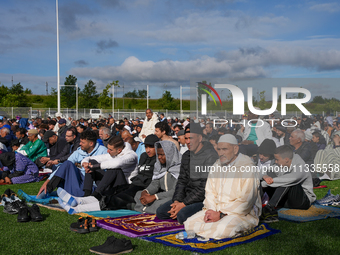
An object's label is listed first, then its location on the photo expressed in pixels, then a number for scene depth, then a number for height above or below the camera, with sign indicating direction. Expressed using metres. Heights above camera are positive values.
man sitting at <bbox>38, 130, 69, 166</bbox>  9.49 -0.94
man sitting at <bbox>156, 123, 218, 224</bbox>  5.53 -1.10
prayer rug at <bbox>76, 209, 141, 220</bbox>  5.90 -1.72
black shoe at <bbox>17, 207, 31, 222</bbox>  5.48 -1.60
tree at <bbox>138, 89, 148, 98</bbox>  102.03 +5.28
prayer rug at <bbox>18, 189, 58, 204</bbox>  6.96 -1.73
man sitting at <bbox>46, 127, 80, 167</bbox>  9.07 -0.90
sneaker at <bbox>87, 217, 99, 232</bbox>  5.01 -1.58
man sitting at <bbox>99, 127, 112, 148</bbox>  9.14 -0.57
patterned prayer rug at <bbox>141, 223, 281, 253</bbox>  4.27 -1.62
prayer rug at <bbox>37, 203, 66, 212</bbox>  6.34 -1.72
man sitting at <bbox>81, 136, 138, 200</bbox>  6.87 -1.07
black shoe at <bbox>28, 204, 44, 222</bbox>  5.52 -1.59
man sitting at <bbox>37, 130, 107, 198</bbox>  7.01 -1.20
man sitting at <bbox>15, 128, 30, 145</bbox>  11.10 -0.73
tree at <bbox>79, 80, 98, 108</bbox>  75.84 +3.60
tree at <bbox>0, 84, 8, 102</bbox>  62.12 +3.54
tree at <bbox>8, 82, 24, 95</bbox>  65.19 +4.10
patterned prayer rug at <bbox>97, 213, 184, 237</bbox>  4.97 -1.67
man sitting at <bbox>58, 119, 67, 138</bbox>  12.84 -0.53
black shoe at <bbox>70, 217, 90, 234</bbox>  4.93 -1.59
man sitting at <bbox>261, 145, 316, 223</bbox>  5.72 -1.14
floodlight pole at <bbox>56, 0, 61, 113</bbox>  34.69 +3.65
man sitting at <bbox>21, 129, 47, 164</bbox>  10.24 -1.03
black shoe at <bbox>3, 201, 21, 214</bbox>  5.98 -1.60
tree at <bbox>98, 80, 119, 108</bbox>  63.36 +2.39
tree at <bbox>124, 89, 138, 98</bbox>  106.94 +5.37
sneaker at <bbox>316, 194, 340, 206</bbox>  6.45 -1.60
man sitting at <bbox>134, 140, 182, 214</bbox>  6.16 -1.20
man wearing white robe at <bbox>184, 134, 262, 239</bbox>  4.61 -1.18
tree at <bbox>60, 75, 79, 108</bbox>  80.31 +4.40
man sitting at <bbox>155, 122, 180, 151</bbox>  8.00 -0.43
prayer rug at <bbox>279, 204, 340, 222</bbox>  5.52 -1.61
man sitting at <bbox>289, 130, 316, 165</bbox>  8.02 -0.76
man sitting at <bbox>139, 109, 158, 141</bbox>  13.15 -0.46
